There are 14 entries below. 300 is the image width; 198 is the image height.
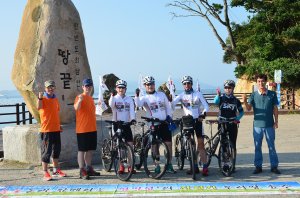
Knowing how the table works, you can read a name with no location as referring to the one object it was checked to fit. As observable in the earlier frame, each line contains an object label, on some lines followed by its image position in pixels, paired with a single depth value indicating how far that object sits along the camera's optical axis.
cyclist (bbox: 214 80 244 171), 7.54
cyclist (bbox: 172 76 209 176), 7.54
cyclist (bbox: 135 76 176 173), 7.55
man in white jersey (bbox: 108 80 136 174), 7.63
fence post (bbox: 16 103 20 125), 14.12
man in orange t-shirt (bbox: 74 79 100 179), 7.41
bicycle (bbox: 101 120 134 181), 7.18
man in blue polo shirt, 7.61
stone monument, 8.67
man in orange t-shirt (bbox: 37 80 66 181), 7.49
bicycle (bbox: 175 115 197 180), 7.23
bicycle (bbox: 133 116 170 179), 7.27
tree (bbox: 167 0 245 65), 31.35
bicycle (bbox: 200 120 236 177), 7.36
